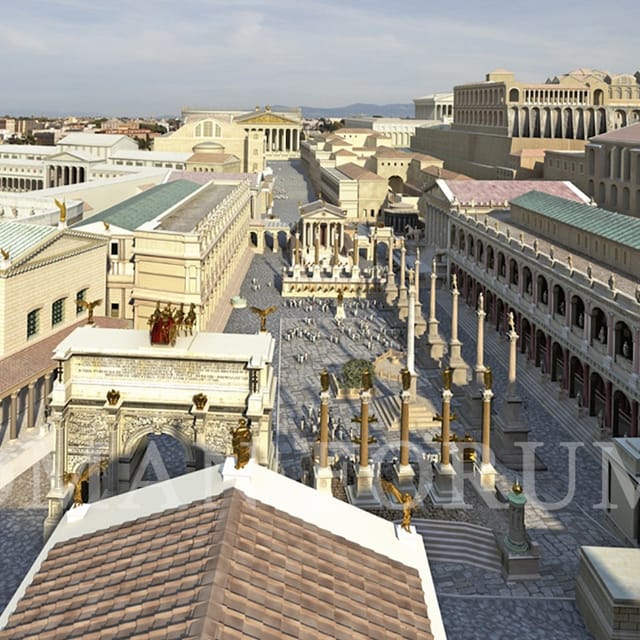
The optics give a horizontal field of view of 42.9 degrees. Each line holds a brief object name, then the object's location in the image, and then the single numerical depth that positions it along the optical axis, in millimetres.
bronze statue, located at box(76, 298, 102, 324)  32822
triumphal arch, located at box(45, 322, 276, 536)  28391
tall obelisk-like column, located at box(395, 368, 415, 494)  33000
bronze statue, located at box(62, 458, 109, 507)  28278
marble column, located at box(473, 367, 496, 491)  34812
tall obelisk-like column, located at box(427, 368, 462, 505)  33719
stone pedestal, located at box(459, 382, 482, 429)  44219
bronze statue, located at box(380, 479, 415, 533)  17609
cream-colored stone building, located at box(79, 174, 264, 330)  54125
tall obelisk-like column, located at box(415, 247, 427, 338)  62003
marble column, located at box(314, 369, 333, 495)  32906
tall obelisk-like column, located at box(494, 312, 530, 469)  39156
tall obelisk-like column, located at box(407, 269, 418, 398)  41688
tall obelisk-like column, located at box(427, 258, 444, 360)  56031
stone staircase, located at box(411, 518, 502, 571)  29328
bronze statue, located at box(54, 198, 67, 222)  48334
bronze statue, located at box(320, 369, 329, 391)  31648
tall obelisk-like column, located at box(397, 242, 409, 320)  68312
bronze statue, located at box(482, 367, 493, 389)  34750
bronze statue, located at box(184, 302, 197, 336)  29250
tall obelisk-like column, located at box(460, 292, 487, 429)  44406
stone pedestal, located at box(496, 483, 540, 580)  28188
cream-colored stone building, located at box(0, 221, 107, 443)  39031
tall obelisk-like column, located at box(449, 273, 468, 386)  51438
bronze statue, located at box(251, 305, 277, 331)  31977
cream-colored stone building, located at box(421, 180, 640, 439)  43312
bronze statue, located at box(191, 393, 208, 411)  28016
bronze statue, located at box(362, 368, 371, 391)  32706
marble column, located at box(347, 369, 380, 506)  32781
